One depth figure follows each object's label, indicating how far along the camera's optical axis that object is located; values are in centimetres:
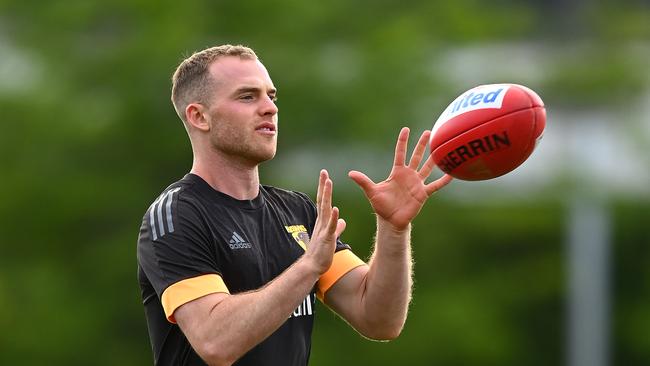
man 1340
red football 1445
